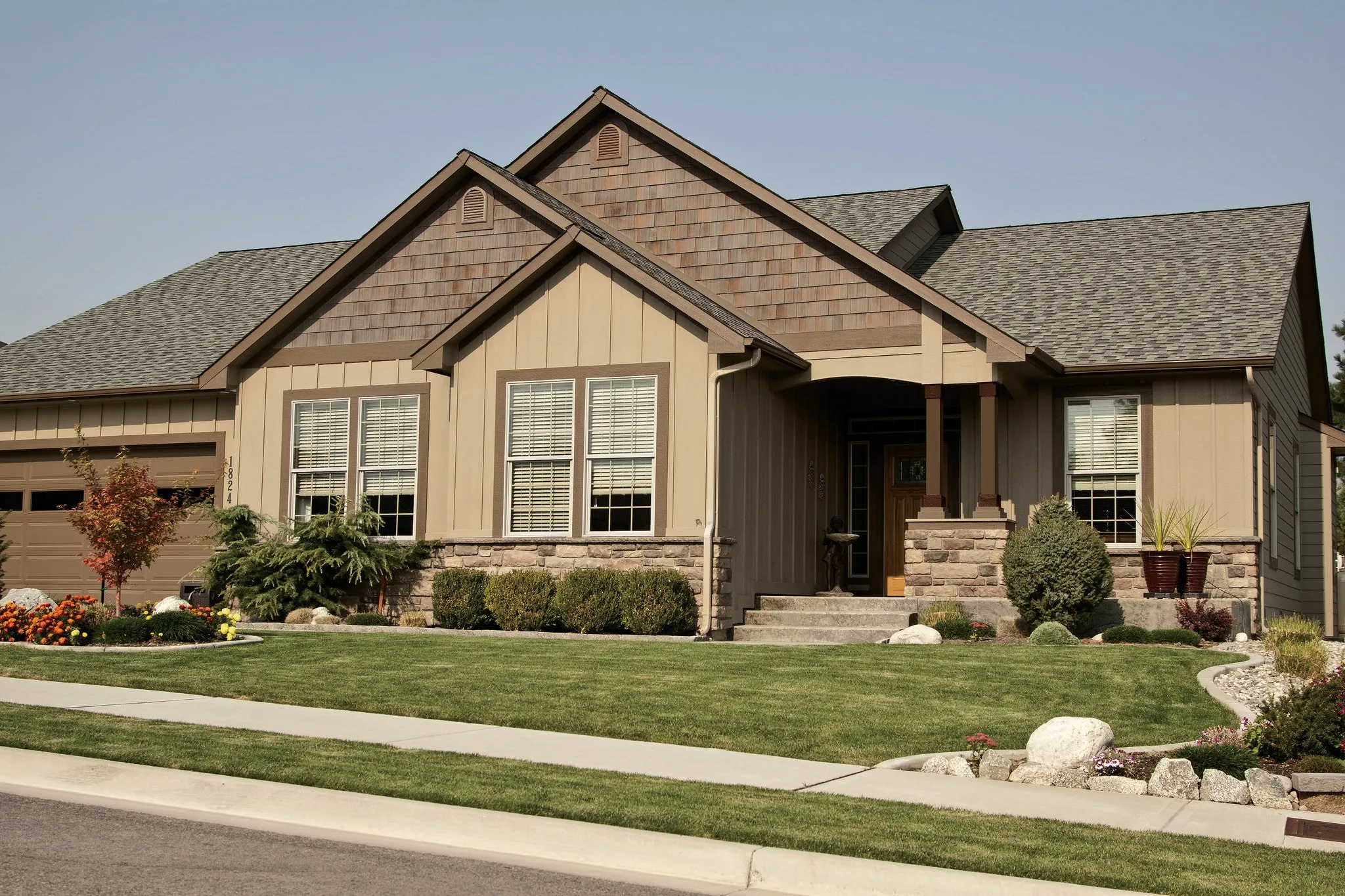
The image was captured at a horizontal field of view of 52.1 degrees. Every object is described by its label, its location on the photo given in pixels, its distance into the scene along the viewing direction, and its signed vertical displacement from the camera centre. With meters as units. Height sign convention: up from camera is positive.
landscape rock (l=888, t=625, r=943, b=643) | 15.14 -1.11
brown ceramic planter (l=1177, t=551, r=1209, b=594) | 16.69 -0.38
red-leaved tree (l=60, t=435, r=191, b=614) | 15.72 +0.03
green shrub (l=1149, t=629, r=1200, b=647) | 15.05 -1.07
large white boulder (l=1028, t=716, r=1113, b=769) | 8.66 -1.30
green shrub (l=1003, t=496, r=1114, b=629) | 15.64 -0.43
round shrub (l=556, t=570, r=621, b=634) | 16.50 -0.84
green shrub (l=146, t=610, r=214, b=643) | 14.32 -1.07
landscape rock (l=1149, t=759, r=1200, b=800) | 8.23 -1.46
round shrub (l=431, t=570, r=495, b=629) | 17.23 -0.88
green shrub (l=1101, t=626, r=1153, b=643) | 15.10 -1.07
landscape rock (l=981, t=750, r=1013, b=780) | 8.66 -1.46
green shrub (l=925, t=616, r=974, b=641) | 15.66 -1.07
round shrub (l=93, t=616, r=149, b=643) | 14.17 -1.10
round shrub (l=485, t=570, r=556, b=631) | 16.80 -0.86
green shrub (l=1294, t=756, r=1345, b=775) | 8.53 -1.40
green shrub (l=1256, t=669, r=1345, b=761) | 8.94 -1.22
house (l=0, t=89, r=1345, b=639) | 17.22 +1.97
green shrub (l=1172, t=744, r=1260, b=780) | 8.59 -1.38
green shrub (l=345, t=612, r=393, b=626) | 17.66 -1.18
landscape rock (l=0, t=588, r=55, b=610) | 18.38 -1.02
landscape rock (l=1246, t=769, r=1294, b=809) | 8.09 -1.48
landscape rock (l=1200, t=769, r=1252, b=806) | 8.13 -1.48
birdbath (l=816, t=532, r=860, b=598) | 19.41 -0.31
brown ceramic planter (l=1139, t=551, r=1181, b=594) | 16.44 -0.38
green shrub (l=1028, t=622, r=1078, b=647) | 14.89 -1.08
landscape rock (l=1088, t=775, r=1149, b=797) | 8.36 -1.51
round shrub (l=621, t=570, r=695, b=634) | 16.23 -0.85
